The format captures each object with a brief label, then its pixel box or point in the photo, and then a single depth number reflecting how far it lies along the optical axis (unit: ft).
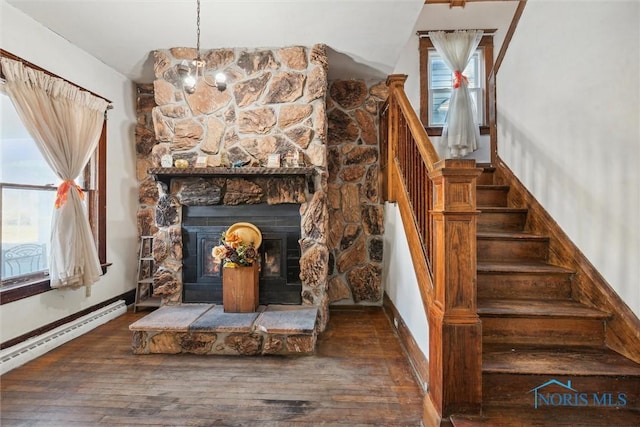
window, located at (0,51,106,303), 7.75
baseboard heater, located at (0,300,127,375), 7.40
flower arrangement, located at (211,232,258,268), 8.97
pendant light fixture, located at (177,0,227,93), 7.39
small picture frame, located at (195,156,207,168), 10.01
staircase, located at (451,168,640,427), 5.17
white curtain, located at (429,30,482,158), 12.00
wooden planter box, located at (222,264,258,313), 9.09
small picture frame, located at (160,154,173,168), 10.01
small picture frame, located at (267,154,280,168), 9.78
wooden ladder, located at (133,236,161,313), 11.58
